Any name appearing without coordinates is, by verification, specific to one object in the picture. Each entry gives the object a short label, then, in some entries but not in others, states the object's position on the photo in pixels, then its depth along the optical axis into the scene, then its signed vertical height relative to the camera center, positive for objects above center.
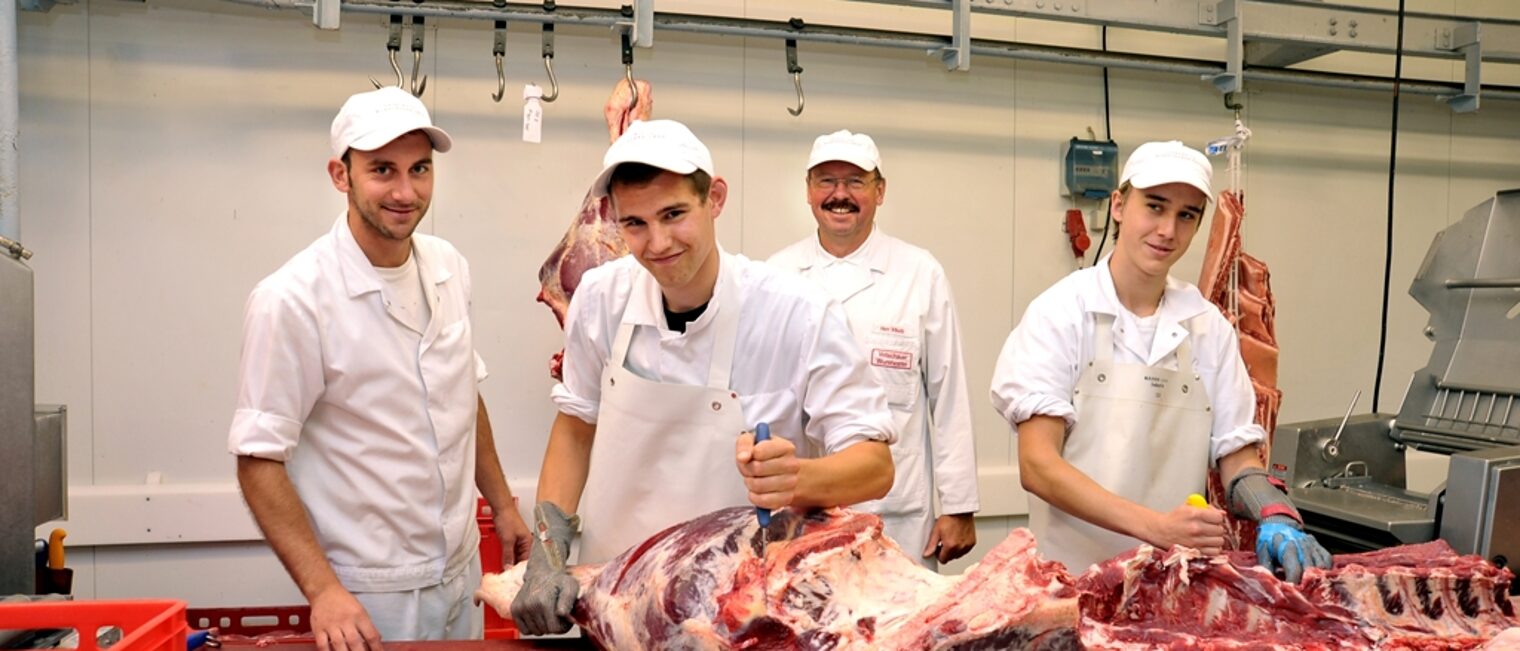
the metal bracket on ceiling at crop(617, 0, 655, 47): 3.71 +0.92
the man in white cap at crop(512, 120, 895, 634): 2.22 -0.19
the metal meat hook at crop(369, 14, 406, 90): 3.65 +0.83
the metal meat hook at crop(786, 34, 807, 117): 4.05 +0.85
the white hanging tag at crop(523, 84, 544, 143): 3.83 +0.61
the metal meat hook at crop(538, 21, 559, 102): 3.89 +0.84
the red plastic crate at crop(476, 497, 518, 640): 3.55 -0.93
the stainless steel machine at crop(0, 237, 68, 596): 1.94 -0.27
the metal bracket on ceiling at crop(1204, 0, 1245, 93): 4.17 +1.00
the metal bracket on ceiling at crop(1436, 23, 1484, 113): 4.44 +1.06
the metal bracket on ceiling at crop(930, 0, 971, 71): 3.94 +0.96
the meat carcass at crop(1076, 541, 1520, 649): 1.96 -0.56
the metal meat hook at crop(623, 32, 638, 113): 3.91 +0.80
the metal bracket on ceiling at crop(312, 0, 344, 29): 3.49 +0.87
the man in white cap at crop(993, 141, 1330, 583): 2.69 -0.20
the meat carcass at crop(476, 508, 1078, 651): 1.65 -0.49
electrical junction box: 4.67 +0.58
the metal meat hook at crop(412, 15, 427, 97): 3.65 +0.80
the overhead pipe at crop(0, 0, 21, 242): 2.64 +0.37
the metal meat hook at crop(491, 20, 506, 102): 3.81 +0.84
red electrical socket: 4.74 +0.30
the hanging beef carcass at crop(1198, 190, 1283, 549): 3.81 +0.02
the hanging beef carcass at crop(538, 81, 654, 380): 3.87 +0.15
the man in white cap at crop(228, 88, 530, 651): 2.25 -0.25
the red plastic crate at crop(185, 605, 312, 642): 2.57 -0.81
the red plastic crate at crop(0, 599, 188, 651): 1.46 -0.45
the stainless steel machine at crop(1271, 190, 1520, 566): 2.73 -0.28
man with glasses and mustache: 3.47 -0.13
